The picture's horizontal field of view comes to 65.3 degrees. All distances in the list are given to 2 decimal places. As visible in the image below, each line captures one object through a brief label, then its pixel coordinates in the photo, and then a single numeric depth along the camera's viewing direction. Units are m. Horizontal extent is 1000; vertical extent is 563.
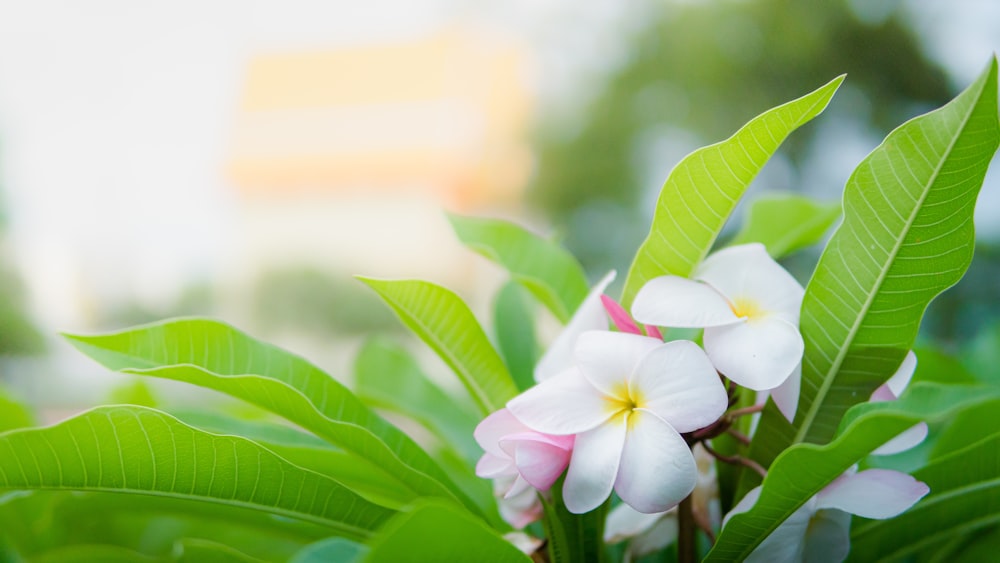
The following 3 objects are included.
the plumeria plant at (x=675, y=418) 0.38
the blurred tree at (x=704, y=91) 6.80
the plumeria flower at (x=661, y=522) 0.50
